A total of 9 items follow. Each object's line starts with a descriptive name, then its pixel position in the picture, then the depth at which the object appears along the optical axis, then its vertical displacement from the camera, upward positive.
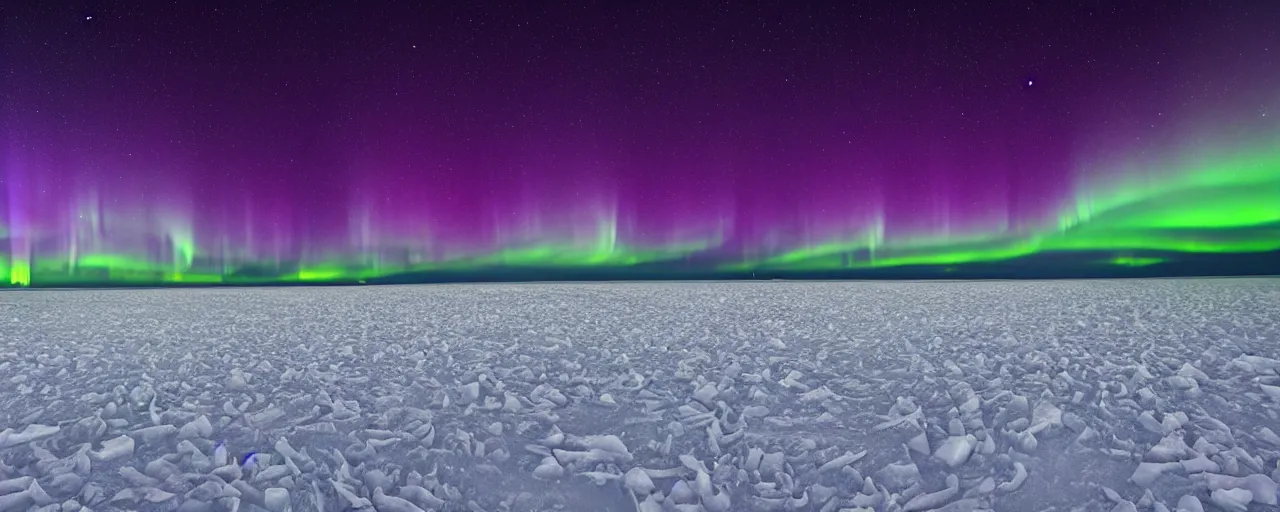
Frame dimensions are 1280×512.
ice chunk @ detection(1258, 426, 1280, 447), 3.06 -1.01
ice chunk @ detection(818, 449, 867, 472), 2.82 -0.98
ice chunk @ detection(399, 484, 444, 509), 2.45 -0.94
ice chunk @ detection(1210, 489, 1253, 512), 2.30 -1.00
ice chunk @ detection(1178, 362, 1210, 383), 4.59 -1.00
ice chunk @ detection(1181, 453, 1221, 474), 2.67 -1.00
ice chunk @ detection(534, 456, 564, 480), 2.79 -0.95
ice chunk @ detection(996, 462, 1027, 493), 2.54 -1.00
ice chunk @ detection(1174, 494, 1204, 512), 2.29 -1.00
